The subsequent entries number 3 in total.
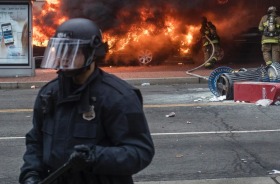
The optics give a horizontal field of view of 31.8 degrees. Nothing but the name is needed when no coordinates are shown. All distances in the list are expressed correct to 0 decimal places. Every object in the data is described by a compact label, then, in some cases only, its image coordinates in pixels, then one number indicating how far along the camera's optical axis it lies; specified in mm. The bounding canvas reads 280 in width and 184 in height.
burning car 18078
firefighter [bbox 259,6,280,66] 14344
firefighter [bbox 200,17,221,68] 16562
